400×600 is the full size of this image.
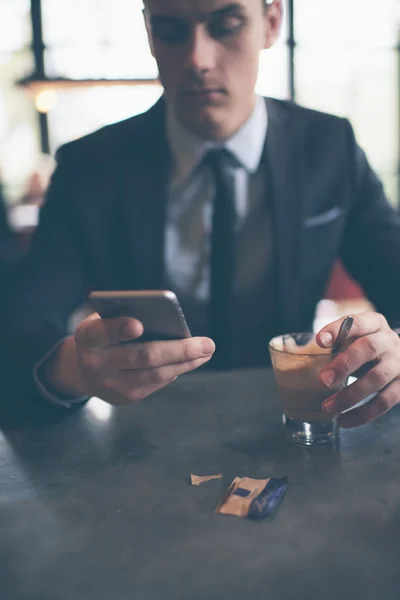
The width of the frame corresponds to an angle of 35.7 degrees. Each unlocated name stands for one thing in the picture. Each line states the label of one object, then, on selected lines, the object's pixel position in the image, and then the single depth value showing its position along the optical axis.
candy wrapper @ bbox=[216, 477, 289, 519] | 0.76
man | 1.47
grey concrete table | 0.64
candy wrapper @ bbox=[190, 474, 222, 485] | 0.85
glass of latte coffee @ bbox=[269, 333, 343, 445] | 0.95
